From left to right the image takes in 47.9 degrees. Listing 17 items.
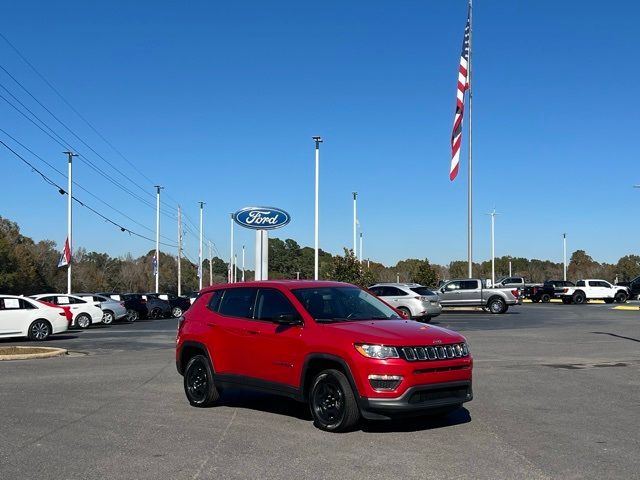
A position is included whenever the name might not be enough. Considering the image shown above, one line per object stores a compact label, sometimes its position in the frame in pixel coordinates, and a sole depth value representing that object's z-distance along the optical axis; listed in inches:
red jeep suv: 305.9
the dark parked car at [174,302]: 1638.3
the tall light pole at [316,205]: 1614.4
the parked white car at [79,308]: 1249.4
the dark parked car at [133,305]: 1520.7
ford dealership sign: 1082.1
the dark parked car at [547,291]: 2046.0
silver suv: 1129.4
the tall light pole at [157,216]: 2303.2
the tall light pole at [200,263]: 2754.7
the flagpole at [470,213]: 1605.6
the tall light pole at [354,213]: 2374.5
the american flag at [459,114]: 1416.1
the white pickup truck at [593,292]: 1966.0
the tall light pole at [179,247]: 2604.6
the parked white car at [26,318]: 911.7
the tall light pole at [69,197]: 1690.5
